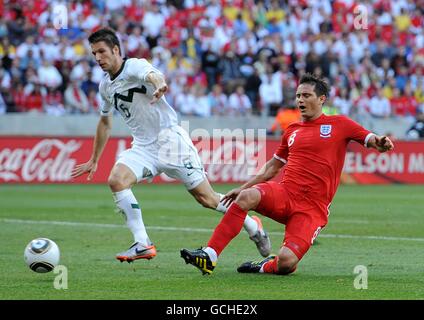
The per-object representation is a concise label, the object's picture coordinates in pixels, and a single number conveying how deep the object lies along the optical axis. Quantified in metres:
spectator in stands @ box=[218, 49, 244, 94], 26.69
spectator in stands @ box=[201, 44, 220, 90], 26.78
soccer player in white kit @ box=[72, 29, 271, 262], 9.82
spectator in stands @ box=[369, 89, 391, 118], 27.33
